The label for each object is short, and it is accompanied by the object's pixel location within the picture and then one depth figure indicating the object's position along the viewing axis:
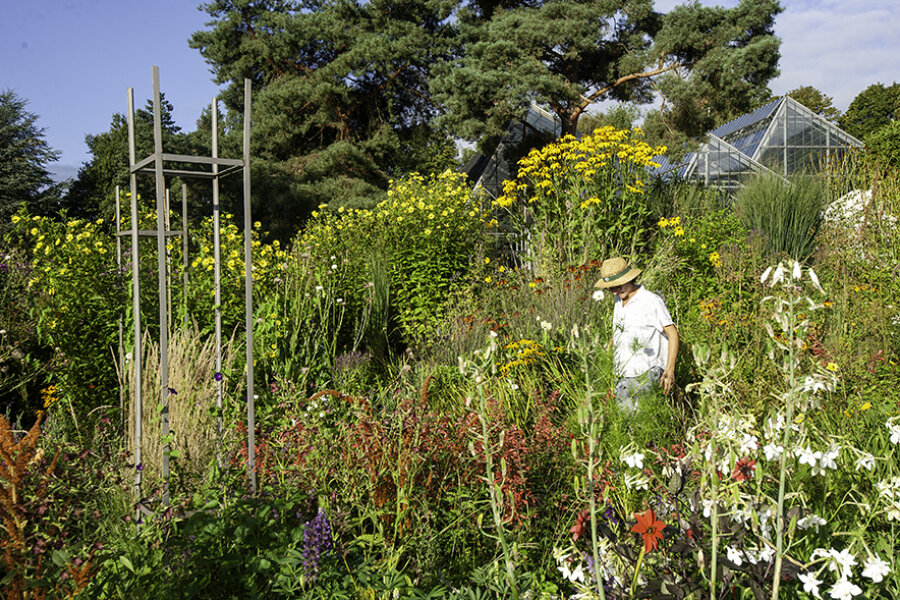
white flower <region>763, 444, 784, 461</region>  1.54
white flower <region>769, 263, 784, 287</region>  1.51
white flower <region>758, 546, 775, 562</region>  1.48
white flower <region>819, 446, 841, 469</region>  1.51
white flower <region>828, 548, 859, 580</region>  1.33
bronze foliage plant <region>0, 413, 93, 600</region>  1.67
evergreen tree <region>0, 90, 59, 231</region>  16.78
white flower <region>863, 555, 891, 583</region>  1.39
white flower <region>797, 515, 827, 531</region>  1.53
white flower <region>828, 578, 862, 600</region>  1.35
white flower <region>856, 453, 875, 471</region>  1.55
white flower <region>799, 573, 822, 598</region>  1.36
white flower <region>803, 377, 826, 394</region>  1.43
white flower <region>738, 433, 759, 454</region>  1.64
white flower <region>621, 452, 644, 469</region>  1.65
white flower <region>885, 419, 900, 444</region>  1.79
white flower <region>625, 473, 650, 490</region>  1.63
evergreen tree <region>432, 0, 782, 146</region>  12.21
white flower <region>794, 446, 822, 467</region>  1.48
